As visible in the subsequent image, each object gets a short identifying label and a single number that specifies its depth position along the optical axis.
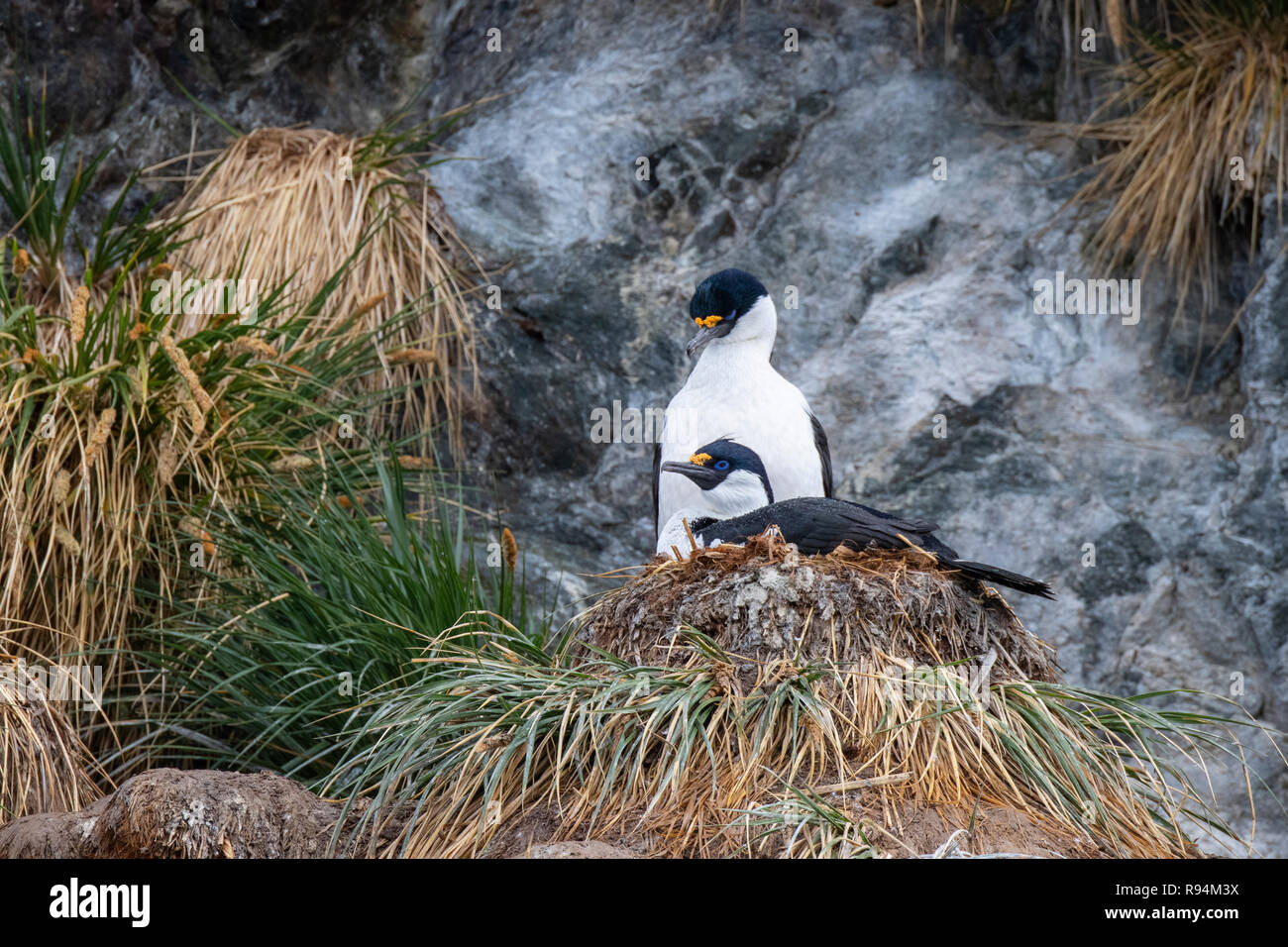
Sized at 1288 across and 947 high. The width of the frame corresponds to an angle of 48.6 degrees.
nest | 4.08
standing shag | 5.43
